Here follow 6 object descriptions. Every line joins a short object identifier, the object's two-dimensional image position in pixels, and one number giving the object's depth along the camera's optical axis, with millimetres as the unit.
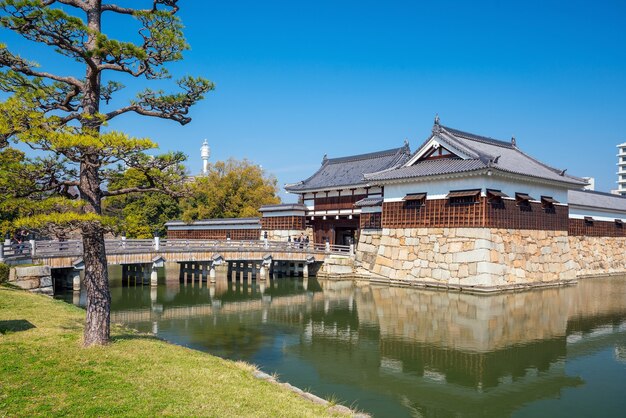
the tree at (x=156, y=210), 50412
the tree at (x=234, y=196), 53062
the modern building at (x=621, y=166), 97812
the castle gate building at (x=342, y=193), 38000
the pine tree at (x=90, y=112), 9266
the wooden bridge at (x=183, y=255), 22906
